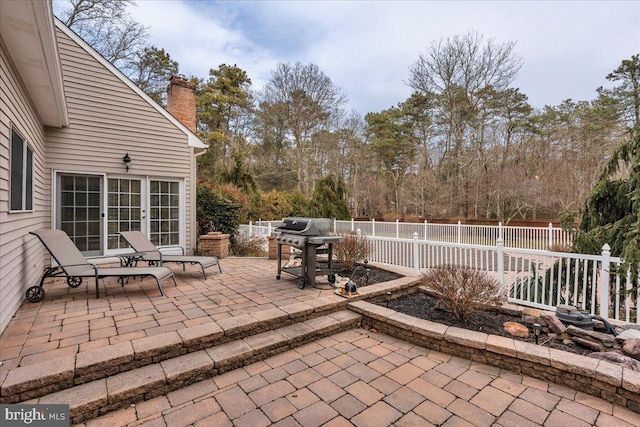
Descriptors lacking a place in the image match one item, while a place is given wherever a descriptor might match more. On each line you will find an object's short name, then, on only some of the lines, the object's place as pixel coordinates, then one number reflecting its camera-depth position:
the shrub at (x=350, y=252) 5.54
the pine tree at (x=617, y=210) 3.72
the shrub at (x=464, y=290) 3.25
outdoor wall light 6.04
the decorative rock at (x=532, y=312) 3.44
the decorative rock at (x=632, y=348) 2.64
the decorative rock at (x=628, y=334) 2.92
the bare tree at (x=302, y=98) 18.27
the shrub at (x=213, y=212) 8.20
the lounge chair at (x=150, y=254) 4.82
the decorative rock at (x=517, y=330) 2.99
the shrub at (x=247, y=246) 8.07
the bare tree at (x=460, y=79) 16.58
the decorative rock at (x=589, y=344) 2.77
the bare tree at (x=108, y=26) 10.42
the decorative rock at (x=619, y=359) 2.36
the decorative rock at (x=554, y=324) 3.05
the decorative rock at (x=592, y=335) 2.87
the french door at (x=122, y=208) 5.98
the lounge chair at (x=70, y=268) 3.60
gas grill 4.20
